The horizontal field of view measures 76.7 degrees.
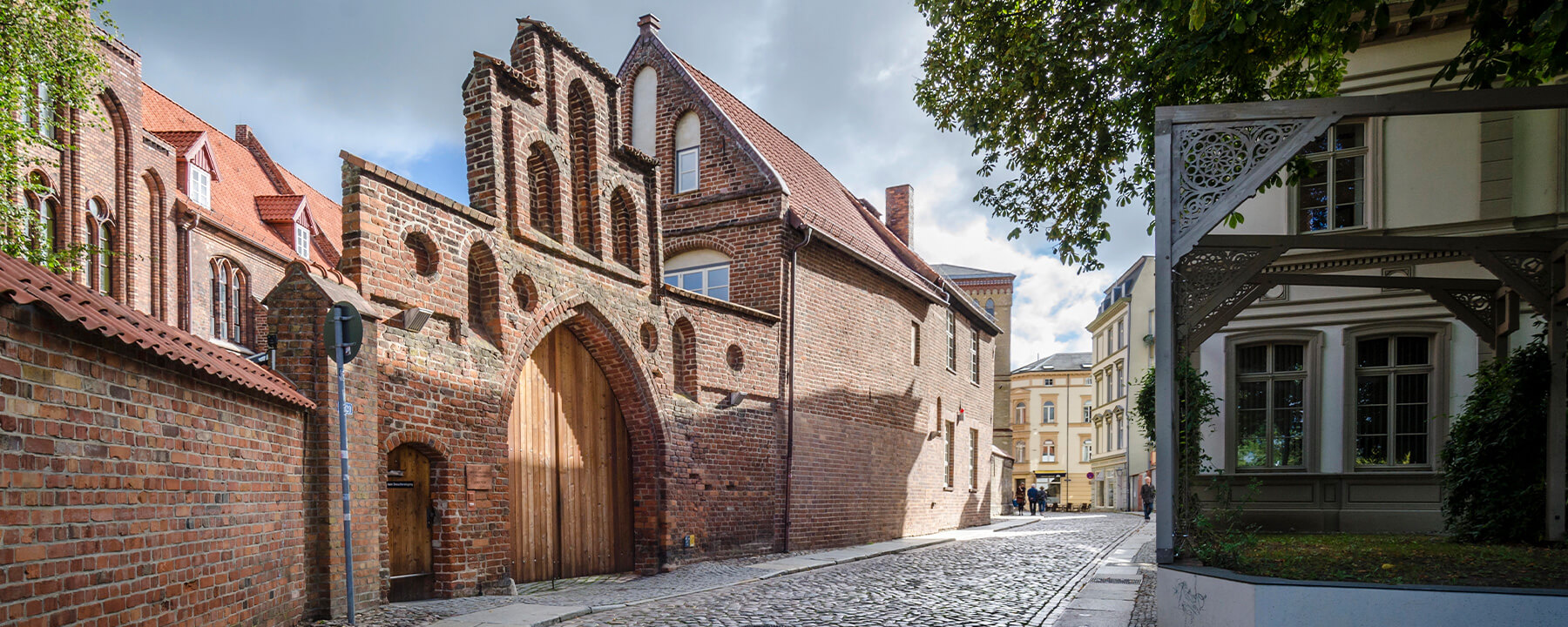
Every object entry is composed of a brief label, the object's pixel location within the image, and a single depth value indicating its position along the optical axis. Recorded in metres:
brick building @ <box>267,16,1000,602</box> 9.49
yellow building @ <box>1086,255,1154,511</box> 45.69
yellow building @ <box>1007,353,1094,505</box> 66.50
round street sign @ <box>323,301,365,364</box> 7.80
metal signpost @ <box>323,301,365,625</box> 7.82
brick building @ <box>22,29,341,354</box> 21.97
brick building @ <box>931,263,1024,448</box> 55.27
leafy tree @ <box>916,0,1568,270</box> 8.10
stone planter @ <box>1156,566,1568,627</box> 5.17
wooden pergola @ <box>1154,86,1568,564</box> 6.35
